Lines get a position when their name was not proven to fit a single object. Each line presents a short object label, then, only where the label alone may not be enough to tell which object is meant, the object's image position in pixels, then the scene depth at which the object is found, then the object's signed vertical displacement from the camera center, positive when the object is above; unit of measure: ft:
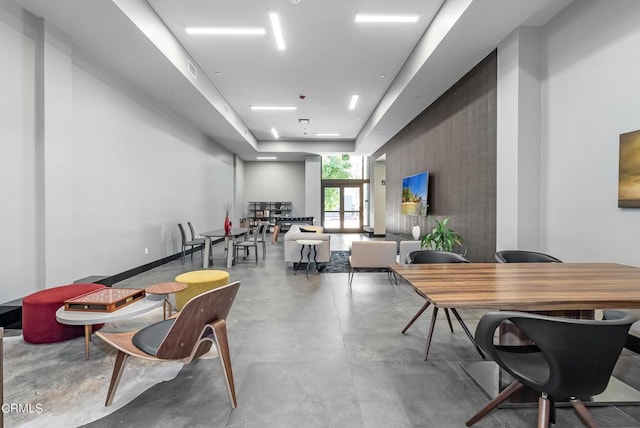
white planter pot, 22.25 -1.70
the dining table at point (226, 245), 20.86 -2.52
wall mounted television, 22.24 +1.24
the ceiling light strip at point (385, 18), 13.78 +8.87
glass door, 47.85 +0.35
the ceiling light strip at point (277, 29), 13.47 +8.64
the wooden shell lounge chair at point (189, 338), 5.72 -2.71
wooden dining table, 5.25 -1.59
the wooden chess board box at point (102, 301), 8.24 -2.57
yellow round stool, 11.69 -2.91
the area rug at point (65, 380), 6.20 -4.21
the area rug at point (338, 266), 20.10 -4.02
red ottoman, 9.22 -3.42
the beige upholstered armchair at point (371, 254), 16.74 -2.50
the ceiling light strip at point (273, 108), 26.48 +9.01
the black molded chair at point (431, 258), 9.93 -1.65
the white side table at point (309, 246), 18.47 -2.41
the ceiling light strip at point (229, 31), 14.74 +8.85
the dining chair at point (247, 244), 22.81 -2.64
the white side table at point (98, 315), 7.78 -2.84
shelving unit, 47.57 -0.28
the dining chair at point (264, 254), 24.59 -3.71
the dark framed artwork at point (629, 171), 8.64 +1.11
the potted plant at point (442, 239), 16.94 -1.68
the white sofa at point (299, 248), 19.72 -2.56
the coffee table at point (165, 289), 8.77 -2.39
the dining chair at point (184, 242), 21.84 -2.44
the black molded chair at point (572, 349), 4.23 -2.02
